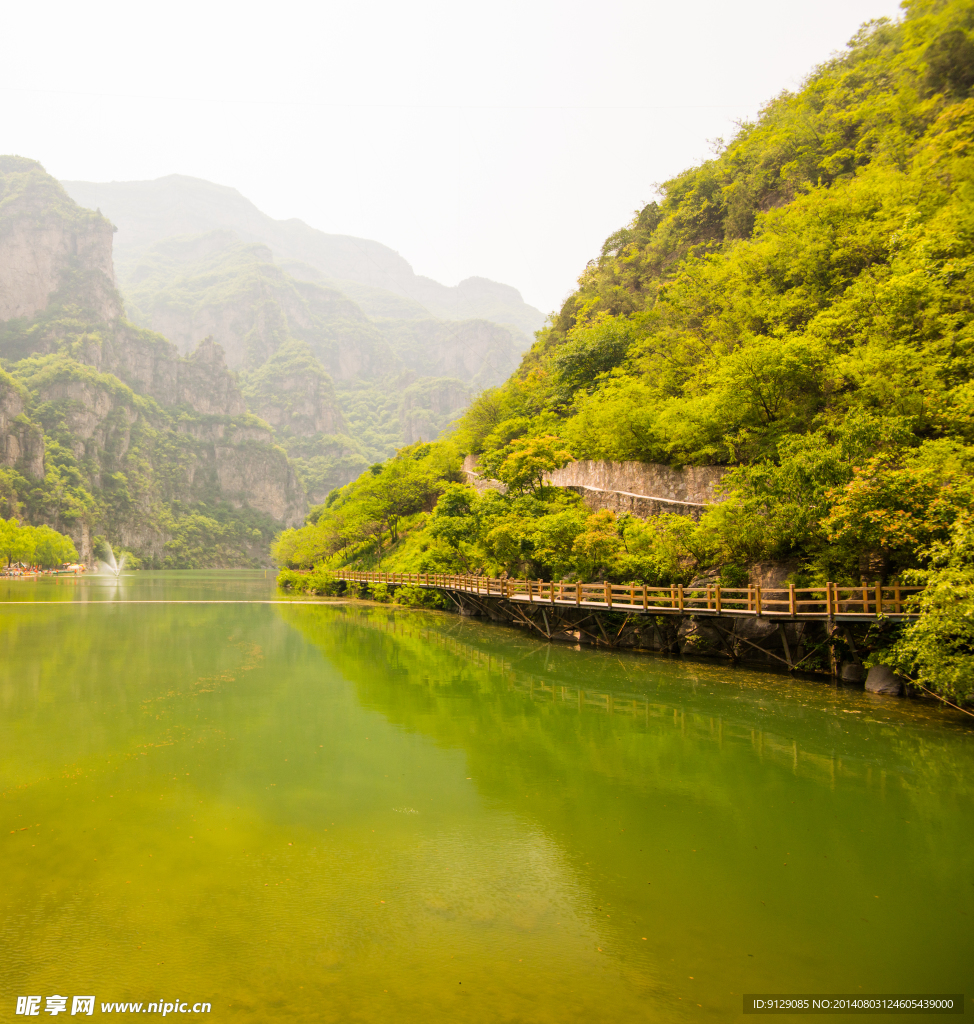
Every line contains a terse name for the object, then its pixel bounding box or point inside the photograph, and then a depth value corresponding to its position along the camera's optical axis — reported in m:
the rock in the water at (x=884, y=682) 14.82
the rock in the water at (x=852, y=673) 16.16
